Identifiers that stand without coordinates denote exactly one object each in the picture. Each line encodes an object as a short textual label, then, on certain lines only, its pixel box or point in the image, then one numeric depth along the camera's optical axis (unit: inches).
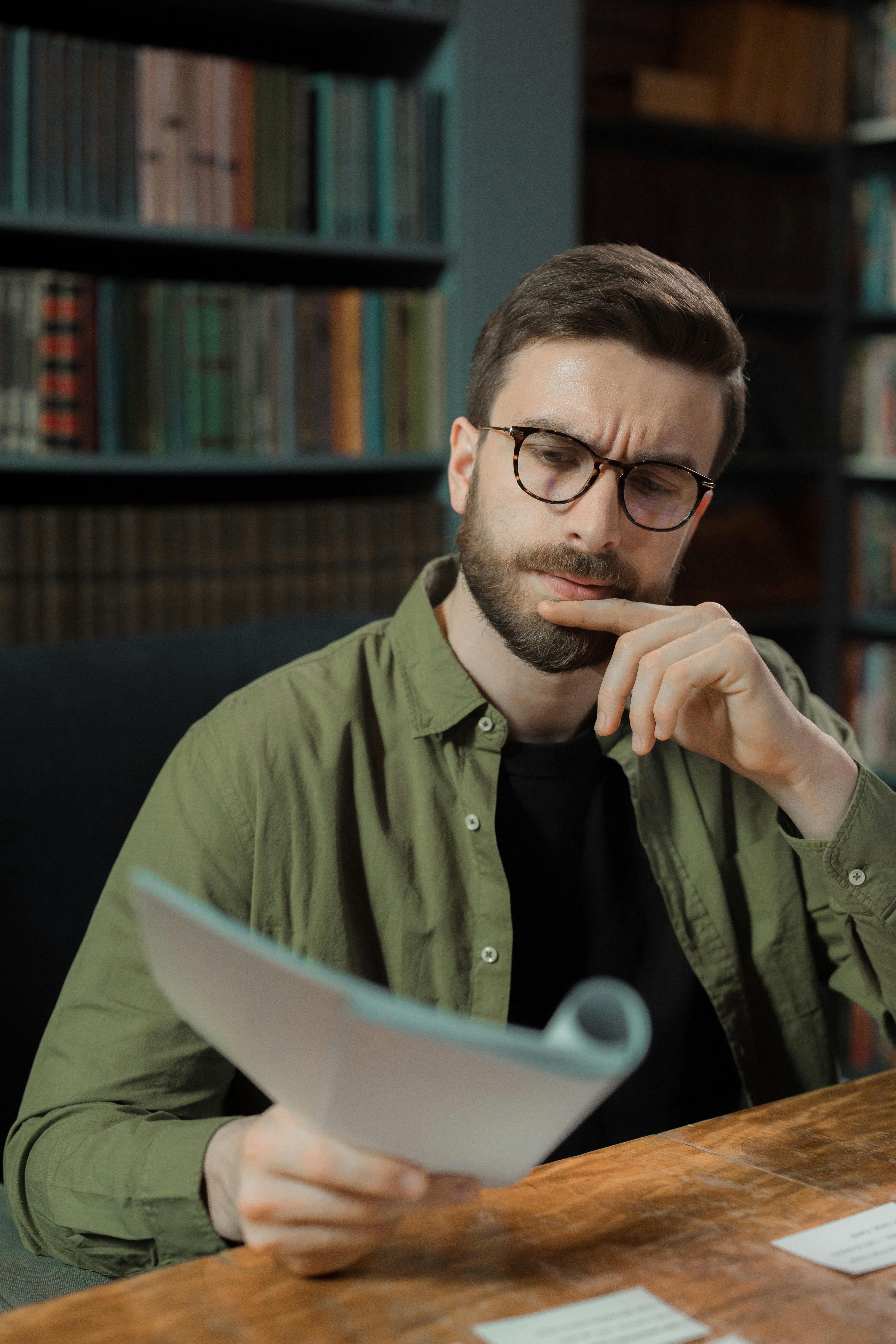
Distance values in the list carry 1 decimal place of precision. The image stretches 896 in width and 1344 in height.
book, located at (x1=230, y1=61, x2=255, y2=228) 87.7
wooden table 24.2
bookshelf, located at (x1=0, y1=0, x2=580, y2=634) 91.3
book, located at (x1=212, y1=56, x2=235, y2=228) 86.8
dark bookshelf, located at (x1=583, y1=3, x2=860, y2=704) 111.3
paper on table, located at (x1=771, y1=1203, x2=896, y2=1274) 26.6
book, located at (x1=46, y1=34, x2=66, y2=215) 80.8
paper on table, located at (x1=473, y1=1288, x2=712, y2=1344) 23.5
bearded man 38.9
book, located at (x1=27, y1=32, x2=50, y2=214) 80.4
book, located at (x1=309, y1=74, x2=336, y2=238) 91.1
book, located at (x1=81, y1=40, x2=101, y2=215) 81.9
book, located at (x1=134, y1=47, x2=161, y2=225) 83.9
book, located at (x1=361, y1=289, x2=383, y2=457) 94.9
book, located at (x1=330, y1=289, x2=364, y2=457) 94.0
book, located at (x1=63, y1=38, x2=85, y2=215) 81.4
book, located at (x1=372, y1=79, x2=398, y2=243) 92.7
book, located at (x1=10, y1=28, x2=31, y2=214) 79.9
